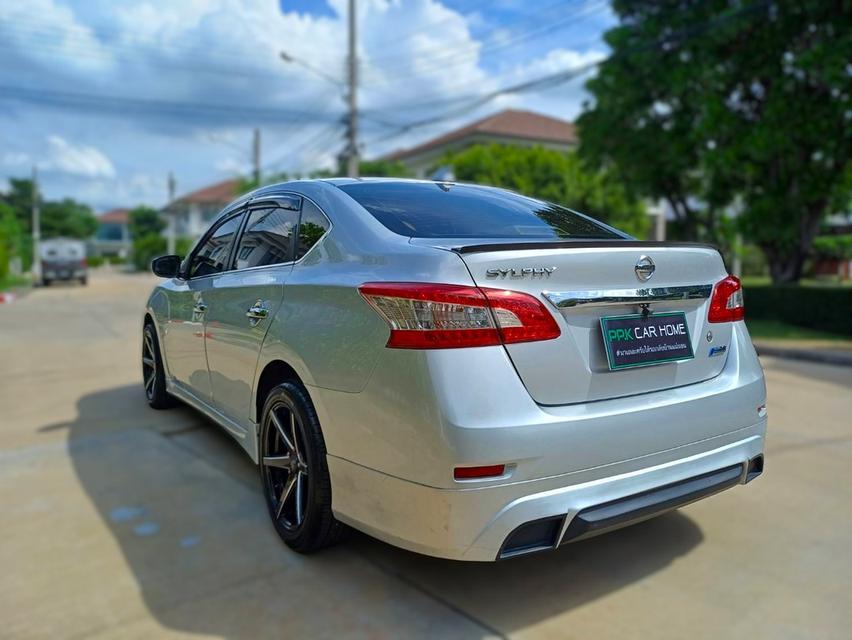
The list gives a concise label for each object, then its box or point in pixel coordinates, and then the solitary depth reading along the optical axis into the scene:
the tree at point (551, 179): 27.45
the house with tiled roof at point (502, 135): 38.34
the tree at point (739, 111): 12.45
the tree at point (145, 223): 81.94
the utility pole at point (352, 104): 19.64
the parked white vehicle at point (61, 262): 29.31
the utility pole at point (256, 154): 33.97
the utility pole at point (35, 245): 34.66
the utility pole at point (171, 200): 50.22
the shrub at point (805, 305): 12.11
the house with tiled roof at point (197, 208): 69.81
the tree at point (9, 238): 24.12
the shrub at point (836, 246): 32.41
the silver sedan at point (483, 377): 2.14
